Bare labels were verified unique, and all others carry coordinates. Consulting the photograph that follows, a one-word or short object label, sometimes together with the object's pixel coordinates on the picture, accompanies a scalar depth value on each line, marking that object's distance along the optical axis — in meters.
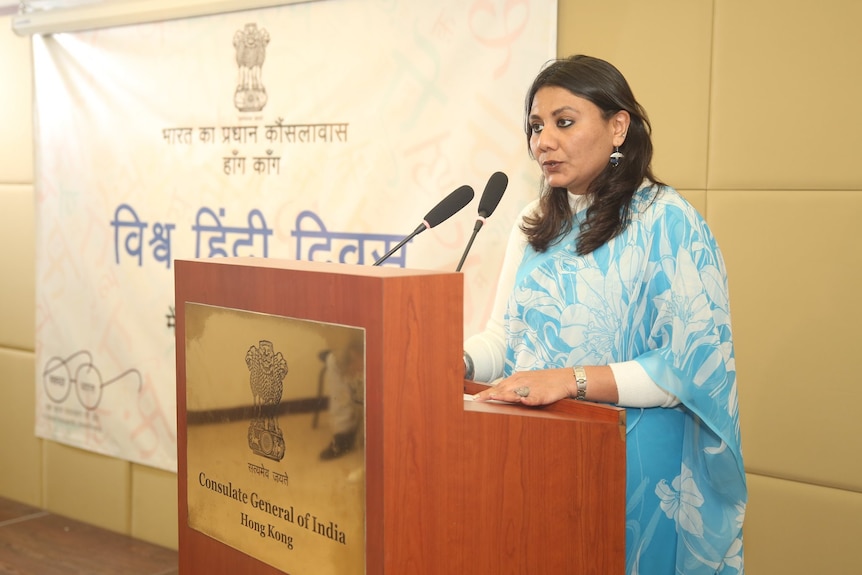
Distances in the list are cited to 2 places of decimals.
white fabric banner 2.59
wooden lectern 1.05
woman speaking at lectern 1.44
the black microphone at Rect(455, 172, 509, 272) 1.62
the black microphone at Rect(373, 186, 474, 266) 1.55
